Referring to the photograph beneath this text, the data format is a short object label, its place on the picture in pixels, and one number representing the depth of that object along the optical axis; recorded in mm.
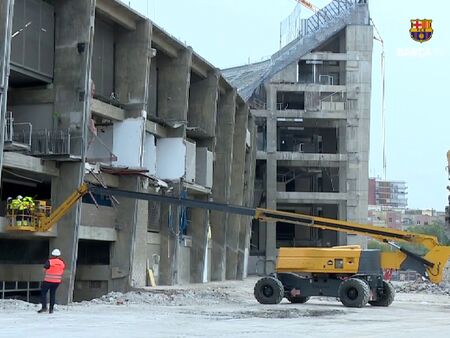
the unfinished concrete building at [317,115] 68812
